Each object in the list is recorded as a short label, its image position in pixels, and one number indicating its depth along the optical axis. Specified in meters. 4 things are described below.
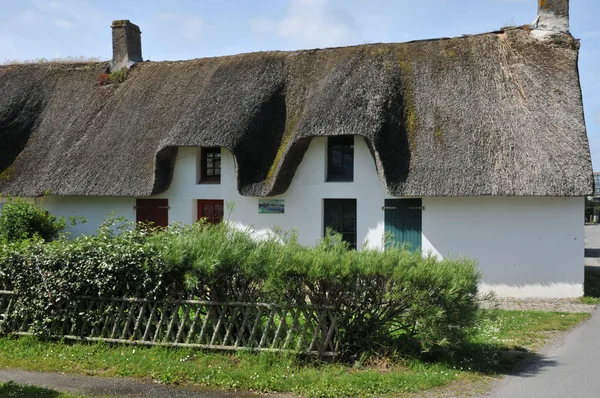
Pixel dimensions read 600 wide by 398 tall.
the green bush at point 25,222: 15.77
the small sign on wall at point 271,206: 16.05
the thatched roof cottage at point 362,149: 13.89
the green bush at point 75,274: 8.20
